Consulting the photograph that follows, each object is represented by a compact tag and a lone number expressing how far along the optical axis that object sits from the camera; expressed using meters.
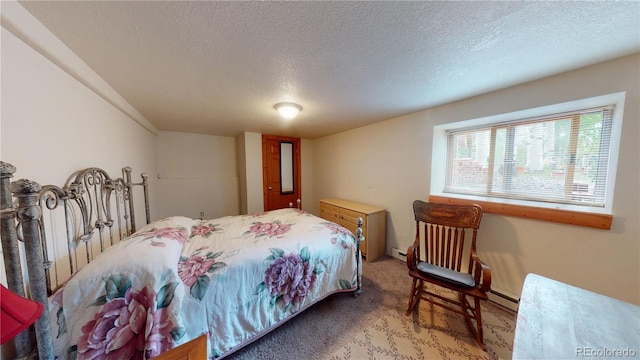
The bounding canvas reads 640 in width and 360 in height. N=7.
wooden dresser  2.74
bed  0.85
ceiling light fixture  2.11
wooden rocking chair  1.50
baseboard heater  1.79
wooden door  3.94
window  1.52
